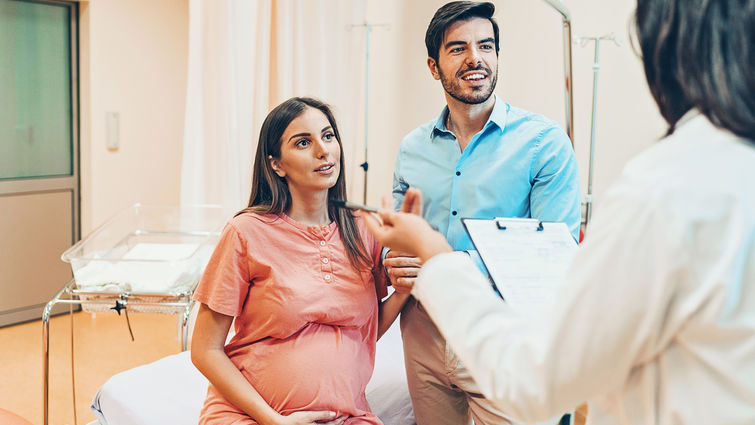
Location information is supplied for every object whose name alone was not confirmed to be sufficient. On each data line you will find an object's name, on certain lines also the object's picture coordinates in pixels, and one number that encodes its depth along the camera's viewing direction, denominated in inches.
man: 68.4
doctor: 26.2
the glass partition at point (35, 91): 152.3
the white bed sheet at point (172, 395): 72.7
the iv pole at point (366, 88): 145.0
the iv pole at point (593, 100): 110.1
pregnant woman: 62.3
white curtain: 118.4
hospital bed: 74.5
